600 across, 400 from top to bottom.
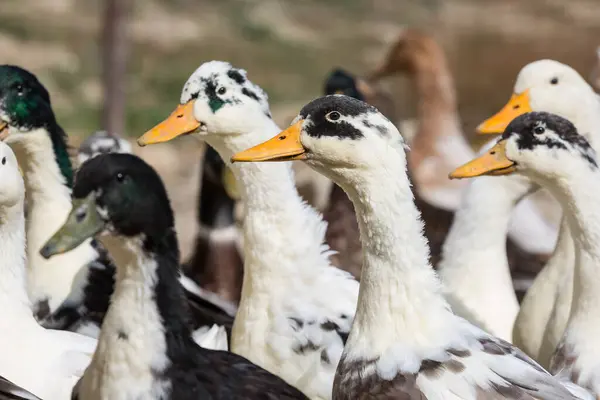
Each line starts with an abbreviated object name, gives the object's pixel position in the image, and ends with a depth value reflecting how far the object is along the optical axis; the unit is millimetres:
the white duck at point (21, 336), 6527
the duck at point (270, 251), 6645
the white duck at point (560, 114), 7068
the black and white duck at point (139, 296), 5484
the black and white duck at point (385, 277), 5469
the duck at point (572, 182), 6363
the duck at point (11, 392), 5875
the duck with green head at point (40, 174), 7465
